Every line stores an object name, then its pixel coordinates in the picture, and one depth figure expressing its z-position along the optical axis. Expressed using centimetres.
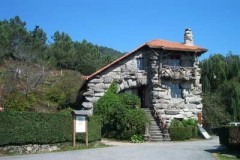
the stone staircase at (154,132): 2268
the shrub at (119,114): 2266
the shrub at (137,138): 2218
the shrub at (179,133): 2321
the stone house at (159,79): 2606
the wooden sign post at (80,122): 1705
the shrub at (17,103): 2424
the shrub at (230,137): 1359
